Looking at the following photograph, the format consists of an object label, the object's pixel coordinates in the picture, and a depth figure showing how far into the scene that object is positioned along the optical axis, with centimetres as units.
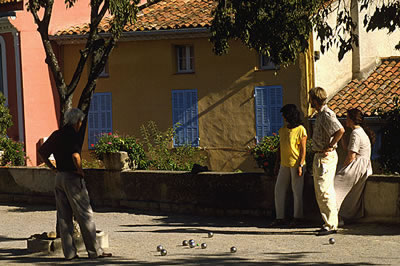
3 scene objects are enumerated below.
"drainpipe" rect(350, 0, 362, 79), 2752
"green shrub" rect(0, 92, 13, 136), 2333
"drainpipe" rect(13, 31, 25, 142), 2591
